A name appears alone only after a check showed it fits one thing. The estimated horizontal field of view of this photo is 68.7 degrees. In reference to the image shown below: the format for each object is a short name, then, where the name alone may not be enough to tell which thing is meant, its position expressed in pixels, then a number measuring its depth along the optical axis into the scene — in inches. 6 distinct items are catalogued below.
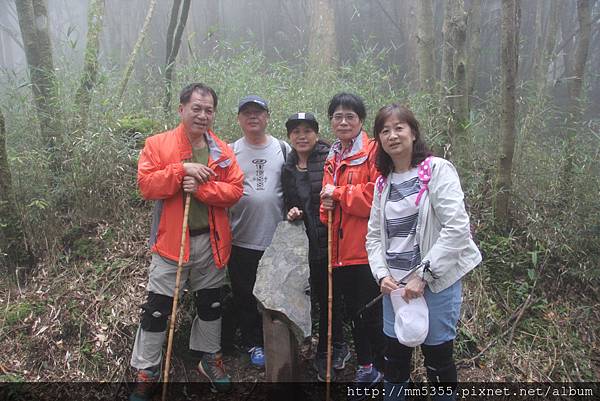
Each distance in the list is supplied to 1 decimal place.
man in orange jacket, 116.3
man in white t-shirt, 130.3
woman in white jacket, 89.2
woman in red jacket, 114.7
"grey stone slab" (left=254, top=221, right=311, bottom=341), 119.0
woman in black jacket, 126.5
